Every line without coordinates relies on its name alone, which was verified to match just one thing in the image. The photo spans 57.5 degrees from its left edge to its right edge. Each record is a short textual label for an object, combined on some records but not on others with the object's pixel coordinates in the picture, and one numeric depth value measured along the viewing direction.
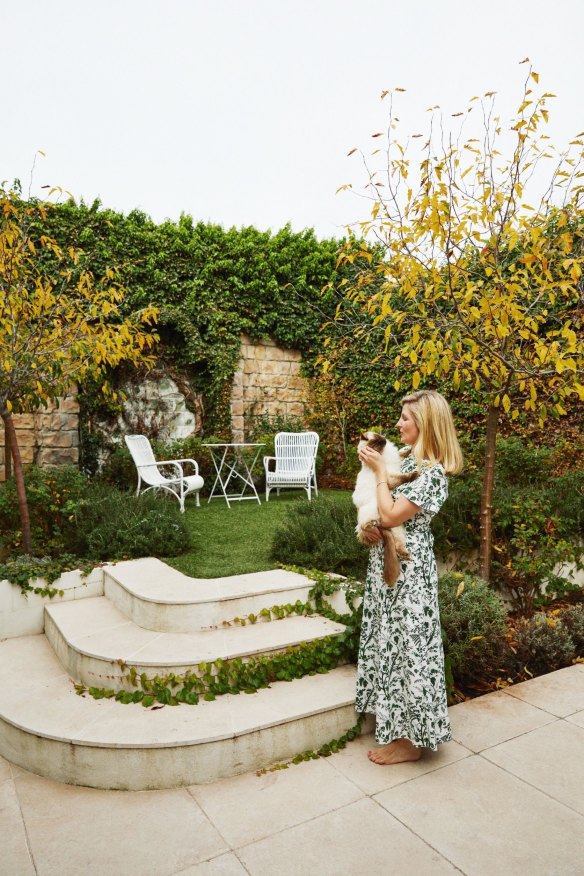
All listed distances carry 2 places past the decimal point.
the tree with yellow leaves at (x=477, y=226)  3.19
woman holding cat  2.28
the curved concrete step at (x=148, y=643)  2.83
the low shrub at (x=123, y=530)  4.51
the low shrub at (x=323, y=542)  4.19
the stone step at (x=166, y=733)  2.33
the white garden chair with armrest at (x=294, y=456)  7.75
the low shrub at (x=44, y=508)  4.68
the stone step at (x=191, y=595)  3.24
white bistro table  8.40
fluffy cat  2.30
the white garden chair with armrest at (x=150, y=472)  6.54
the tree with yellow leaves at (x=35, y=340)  4.12
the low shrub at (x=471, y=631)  3.12
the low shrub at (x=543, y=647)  3.36
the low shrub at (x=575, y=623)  3.57
